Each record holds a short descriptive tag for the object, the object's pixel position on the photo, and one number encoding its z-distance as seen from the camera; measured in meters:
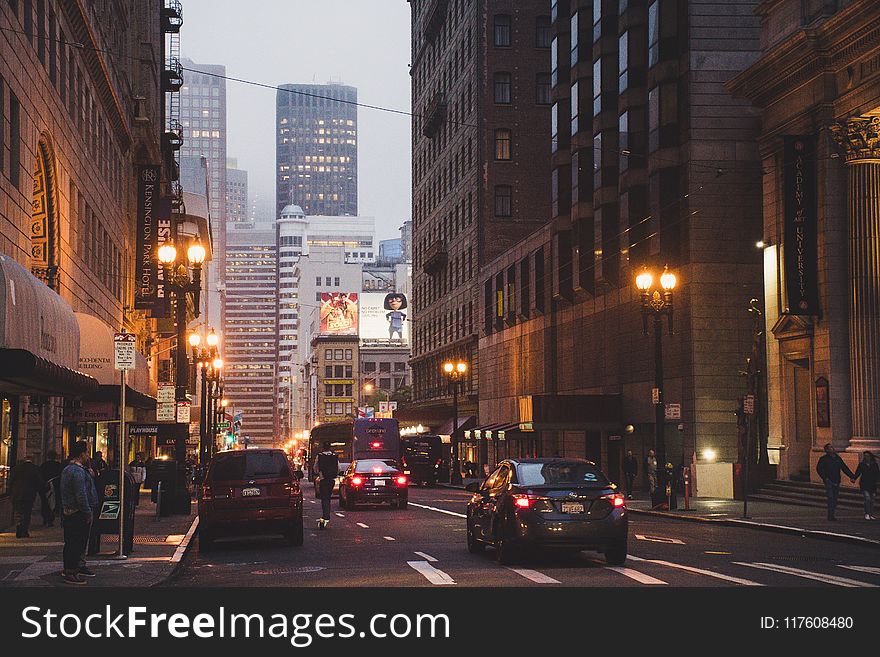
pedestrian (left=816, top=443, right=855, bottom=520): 30.58
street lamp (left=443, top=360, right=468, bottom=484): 71.06
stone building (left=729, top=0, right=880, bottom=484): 37.53
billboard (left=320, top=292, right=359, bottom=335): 198.62
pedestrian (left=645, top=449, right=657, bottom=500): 45.62
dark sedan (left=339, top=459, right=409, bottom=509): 38.78
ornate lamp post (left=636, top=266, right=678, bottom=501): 37.31
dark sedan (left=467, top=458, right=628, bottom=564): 18.50
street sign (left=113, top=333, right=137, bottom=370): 20.86
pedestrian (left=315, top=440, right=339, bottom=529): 30.91
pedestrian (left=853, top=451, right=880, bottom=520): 31.18
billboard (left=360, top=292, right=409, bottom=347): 195.38
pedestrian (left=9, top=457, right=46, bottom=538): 26.78
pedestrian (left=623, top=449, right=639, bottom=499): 47.91
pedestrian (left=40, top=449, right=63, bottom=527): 30.52
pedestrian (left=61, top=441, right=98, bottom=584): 17.11
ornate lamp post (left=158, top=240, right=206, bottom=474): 37.13
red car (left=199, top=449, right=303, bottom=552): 24.61
